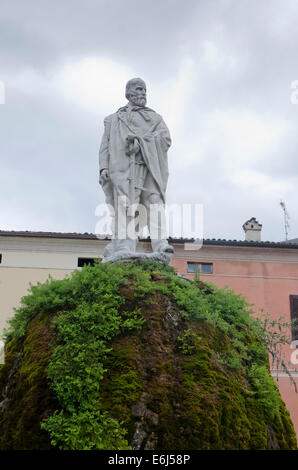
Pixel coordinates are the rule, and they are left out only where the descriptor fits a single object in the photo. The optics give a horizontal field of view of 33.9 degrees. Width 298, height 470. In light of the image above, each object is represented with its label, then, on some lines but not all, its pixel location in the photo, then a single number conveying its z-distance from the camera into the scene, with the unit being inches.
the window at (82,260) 879.7
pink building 886.4
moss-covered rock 157.5
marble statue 285.1
